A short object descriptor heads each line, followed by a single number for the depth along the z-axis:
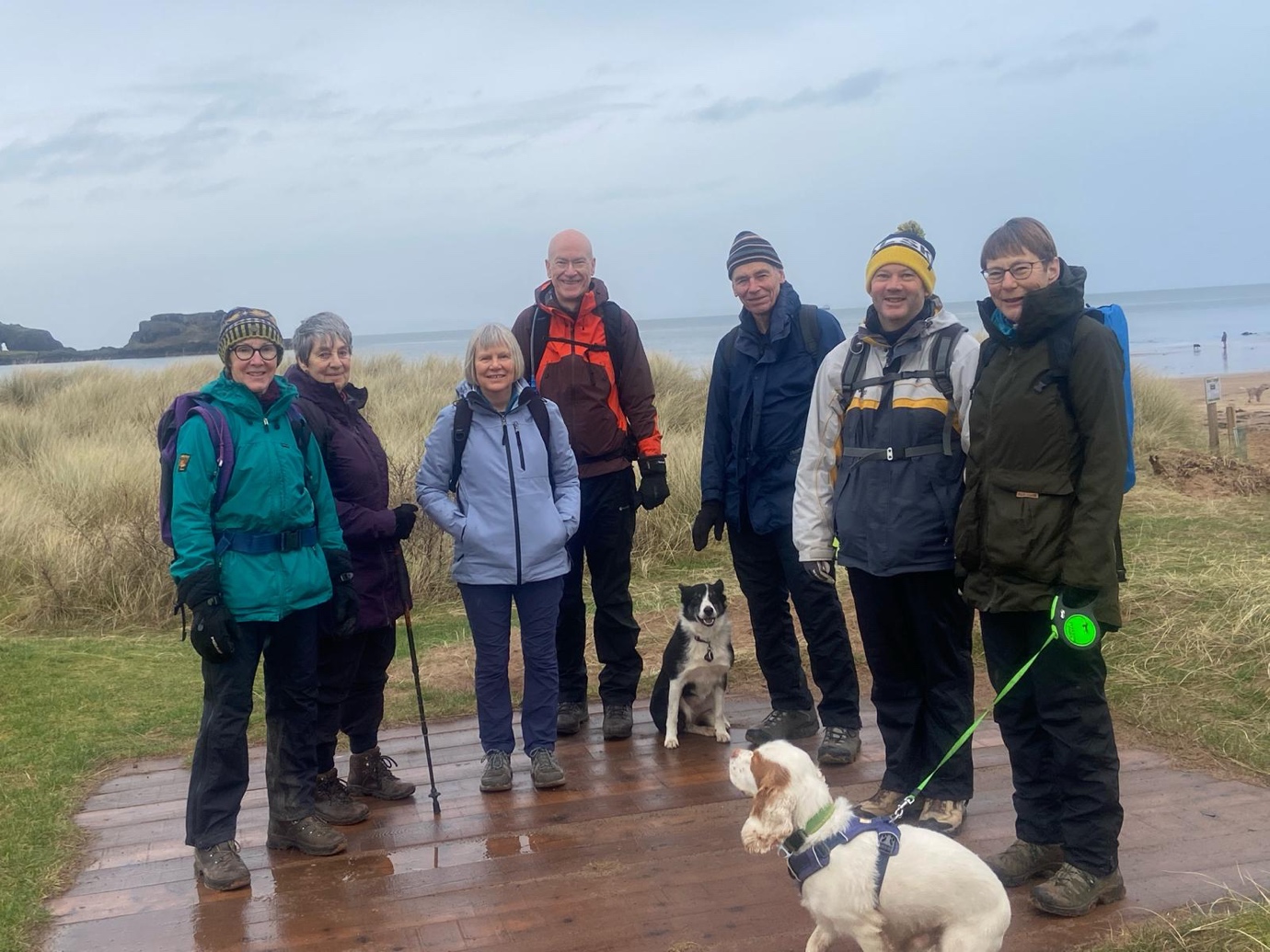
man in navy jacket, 4.64
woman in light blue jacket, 4.43
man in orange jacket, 5.03
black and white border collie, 5.01
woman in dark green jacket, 3.09
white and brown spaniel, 2.71
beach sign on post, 12.47
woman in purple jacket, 4.21
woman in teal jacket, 3.56
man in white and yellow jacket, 3.66
